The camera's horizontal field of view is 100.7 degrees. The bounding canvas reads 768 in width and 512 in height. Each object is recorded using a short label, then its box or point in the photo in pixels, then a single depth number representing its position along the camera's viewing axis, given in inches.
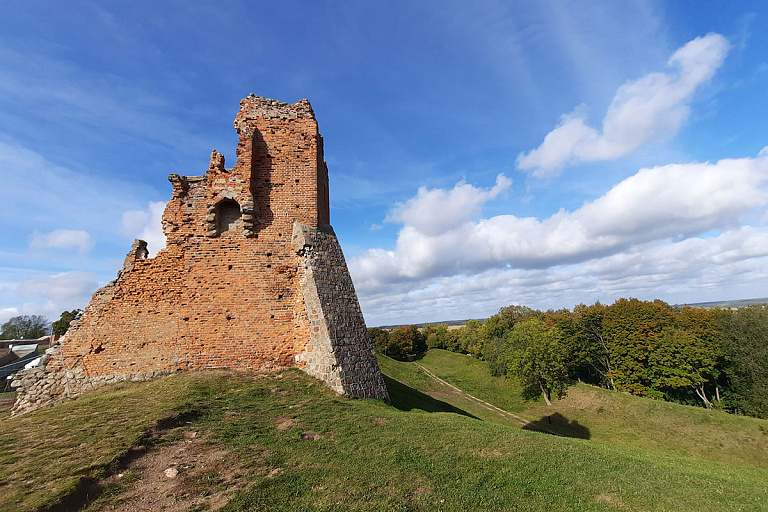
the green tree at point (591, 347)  1430.9
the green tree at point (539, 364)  1165.1
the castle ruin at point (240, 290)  406.6
